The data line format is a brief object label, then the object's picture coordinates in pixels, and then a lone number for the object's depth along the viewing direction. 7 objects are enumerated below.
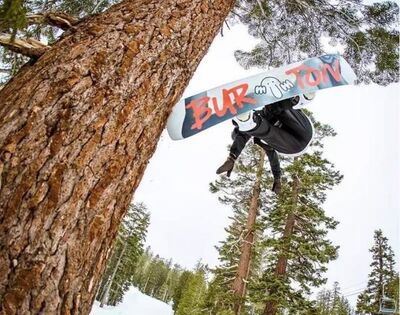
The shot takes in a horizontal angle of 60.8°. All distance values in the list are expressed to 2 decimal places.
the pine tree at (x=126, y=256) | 36.05
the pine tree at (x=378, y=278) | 21.67
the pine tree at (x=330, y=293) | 65.17
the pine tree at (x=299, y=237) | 10.02
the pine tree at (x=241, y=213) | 10.87
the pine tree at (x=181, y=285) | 46.09
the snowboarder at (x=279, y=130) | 3.47
